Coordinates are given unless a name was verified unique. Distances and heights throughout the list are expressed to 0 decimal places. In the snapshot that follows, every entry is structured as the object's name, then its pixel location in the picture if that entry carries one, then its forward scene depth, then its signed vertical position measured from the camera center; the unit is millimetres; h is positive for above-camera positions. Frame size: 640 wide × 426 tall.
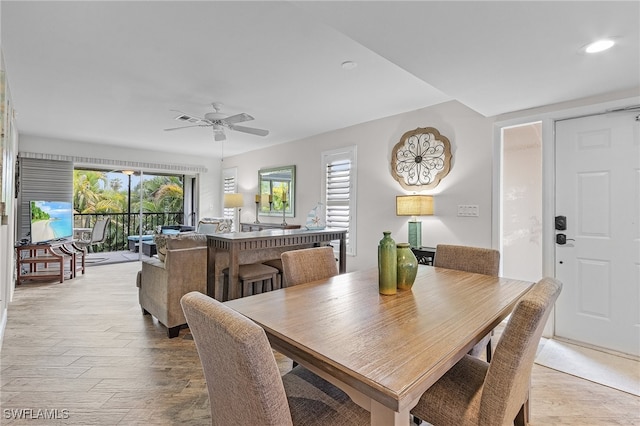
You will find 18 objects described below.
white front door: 2600 -134
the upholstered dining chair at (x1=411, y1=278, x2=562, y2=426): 999 -607
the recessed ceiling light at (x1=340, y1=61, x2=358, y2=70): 2662 +1300
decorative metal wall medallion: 3641 +689
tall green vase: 1584 -257
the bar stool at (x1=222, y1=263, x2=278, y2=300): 3029 -628
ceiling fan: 3366 +1060
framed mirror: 5684 +466
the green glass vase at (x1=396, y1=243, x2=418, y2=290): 1657 -268
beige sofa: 2869 -575
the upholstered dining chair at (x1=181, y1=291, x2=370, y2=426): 827 -474
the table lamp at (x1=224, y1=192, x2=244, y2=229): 5871 +273
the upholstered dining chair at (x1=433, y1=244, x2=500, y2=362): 2191 -330
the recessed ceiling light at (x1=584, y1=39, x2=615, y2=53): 1867 +1035
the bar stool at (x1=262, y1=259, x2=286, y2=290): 3406 -611
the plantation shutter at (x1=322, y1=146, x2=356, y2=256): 4605 +392
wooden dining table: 867 -429
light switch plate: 3399 +55
